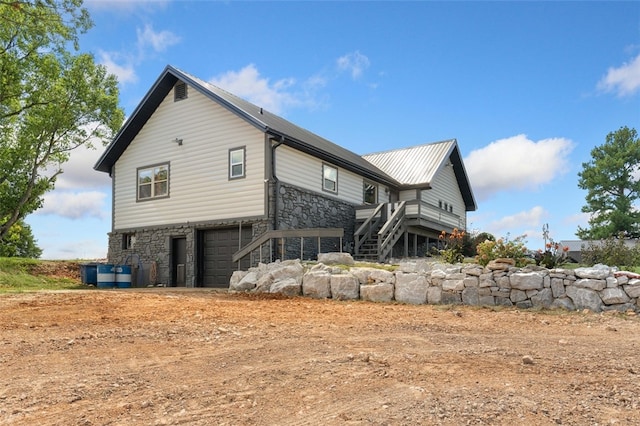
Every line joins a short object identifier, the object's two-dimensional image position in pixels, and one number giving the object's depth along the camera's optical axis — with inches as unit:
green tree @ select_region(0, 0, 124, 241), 863.2
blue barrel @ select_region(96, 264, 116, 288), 757.3
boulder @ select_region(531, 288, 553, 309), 381.4
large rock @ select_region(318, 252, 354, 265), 505.7
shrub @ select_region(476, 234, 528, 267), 439.8
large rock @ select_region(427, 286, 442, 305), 411.2
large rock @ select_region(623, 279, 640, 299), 362.9
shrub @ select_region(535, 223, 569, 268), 439.2
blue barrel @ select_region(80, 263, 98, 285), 767.7
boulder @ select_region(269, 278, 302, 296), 472.4
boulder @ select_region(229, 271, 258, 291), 512.1
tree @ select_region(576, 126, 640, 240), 1232.2
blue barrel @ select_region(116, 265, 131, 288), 768.3
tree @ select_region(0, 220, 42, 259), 1251.2
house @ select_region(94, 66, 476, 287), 679.7
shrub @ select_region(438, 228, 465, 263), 543.2
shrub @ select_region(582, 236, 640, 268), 502.0
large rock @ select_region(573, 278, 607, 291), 371.2
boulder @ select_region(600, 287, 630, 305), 364.5
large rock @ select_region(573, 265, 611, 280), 372.5
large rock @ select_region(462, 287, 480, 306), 401.7
